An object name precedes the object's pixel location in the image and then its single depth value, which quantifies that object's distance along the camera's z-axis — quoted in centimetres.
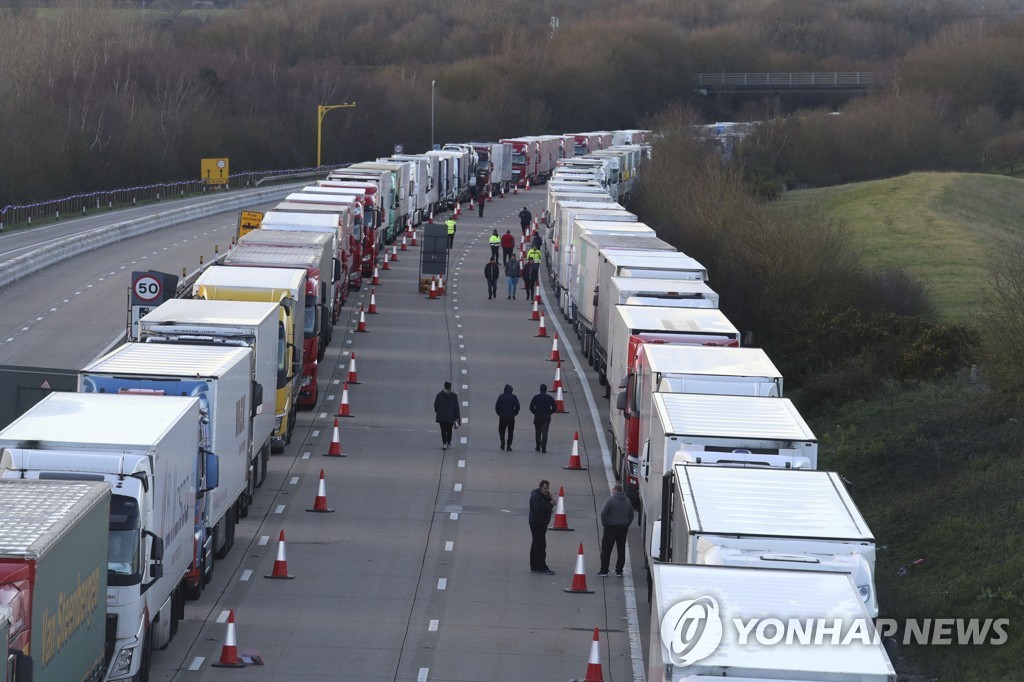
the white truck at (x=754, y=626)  926
